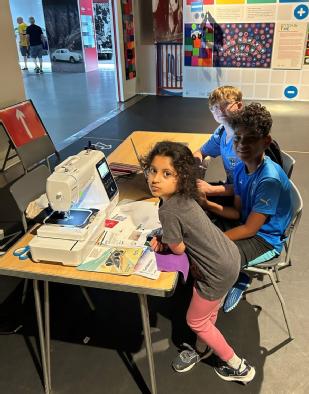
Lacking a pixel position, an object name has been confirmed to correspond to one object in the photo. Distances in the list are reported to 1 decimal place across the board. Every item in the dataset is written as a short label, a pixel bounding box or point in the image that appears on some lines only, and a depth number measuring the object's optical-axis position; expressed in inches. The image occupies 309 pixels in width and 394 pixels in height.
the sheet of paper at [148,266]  51.4
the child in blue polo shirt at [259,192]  65.2
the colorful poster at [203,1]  252.4
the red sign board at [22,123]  142.1
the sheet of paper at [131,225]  59.2
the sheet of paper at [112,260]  52.4
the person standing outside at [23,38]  410.9
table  50.0
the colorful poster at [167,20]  266.7
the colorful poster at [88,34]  403.5
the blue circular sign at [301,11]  240.2
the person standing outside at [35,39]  390.6
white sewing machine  53.7
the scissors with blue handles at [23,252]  56.5
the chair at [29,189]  78.7
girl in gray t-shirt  52.4
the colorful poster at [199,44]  260.7
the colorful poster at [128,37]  259.9
